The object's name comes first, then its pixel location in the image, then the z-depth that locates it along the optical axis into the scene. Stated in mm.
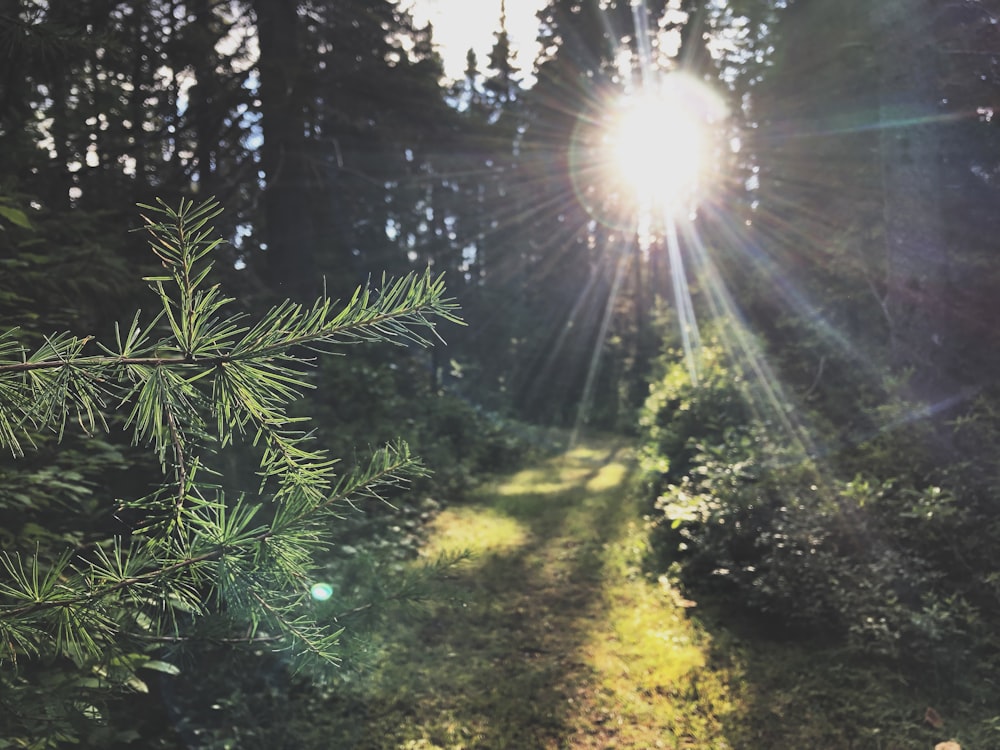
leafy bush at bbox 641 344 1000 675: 3807
